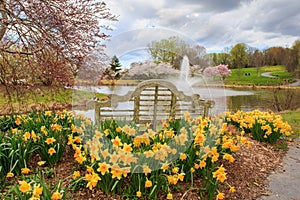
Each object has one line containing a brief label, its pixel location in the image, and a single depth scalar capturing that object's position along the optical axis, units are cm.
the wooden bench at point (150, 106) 301
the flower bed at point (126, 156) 206
